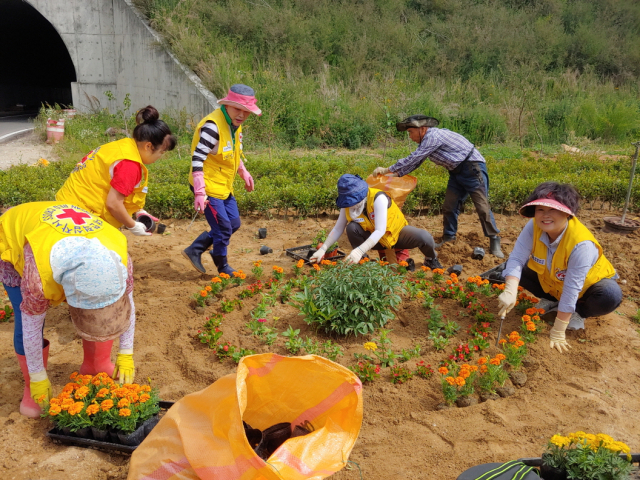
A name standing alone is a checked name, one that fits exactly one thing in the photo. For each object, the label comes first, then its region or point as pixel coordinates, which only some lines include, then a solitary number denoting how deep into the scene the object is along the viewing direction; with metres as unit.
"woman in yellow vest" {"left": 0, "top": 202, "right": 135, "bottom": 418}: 2.62
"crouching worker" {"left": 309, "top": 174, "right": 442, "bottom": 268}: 4.72
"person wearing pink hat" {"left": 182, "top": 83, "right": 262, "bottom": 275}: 4.68
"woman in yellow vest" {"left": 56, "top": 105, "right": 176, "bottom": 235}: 3.60
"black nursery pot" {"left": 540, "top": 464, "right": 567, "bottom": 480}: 2.30
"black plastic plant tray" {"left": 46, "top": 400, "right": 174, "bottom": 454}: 2.81
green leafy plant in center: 3.92
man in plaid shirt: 5.70
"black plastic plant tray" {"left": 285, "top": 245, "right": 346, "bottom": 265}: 5.36
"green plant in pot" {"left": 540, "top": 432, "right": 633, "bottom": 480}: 2.20
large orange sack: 1.99
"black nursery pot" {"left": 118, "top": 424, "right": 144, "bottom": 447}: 2.79
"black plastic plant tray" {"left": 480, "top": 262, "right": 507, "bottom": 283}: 4.92
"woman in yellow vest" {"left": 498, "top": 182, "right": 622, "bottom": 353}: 3.75
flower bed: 3.46
